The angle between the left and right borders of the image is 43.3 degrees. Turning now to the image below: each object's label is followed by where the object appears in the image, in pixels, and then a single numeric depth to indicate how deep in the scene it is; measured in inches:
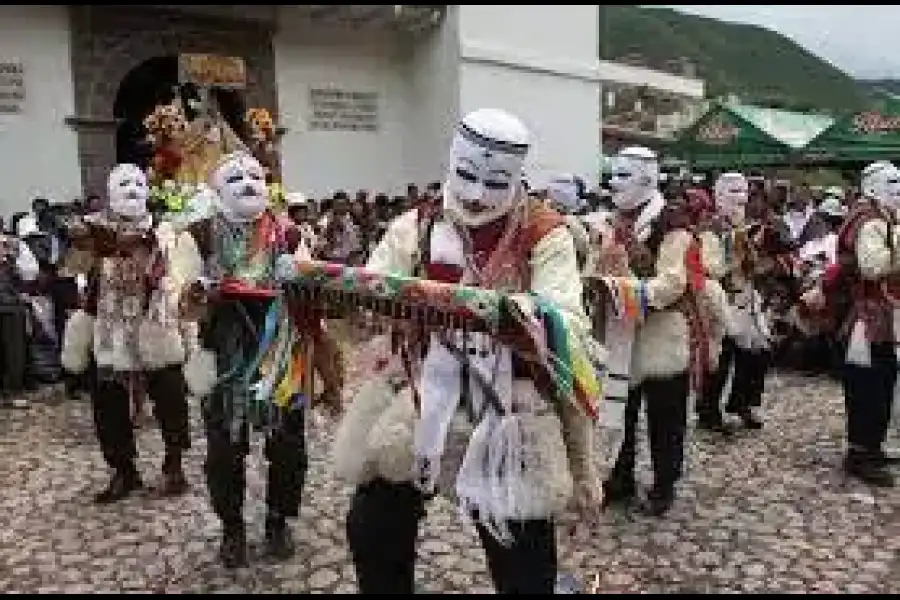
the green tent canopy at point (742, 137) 632.4
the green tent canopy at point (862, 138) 573.3
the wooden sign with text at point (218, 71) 563.8
